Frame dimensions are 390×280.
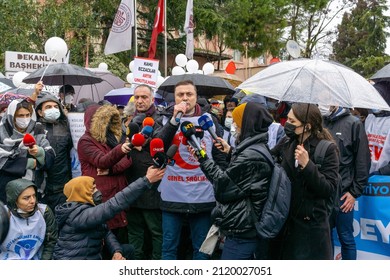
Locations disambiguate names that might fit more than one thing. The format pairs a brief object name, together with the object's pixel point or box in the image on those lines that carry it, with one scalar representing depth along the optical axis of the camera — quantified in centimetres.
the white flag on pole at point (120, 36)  1106
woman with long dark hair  379
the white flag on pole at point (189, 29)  1583
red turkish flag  1255
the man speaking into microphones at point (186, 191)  475
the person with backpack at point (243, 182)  367
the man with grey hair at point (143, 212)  511
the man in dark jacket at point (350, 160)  472
